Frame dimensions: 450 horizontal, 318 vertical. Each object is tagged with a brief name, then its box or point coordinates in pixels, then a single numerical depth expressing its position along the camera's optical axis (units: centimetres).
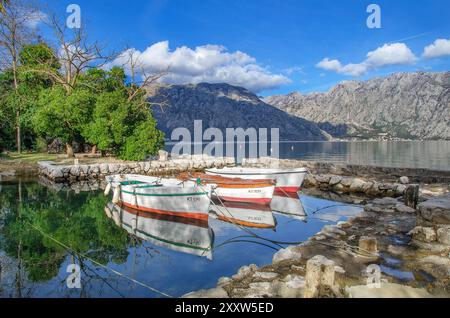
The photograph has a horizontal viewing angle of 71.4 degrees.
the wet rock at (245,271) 769
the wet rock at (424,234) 911
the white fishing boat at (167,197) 1477
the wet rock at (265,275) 730
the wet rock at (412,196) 1442
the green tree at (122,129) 3250
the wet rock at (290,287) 614
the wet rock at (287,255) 860
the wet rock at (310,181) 2642
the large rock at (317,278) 562
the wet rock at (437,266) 709
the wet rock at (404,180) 2364
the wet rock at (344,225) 1159
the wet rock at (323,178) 2560
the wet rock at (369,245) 858
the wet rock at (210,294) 634
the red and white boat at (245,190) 1898
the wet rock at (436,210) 927
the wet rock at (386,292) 565
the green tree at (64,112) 3167
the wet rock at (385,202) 1528
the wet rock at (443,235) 876
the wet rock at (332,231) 1069
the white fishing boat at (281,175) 2238
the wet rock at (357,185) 2286
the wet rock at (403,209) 1344
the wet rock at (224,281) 735
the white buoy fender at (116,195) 1780
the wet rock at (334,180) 2469
